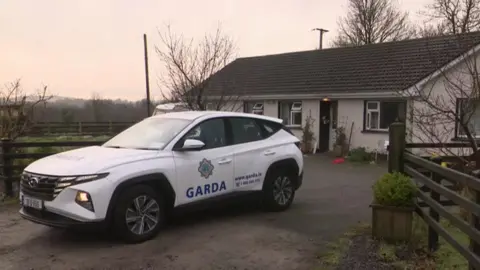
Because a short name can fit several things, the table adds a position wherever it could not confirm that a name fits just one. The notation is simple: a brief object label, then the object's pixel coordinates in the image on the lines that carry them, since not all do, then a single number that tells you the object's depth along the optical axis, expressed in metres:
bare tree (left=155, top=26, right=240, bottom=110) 14.51
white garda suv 5.00
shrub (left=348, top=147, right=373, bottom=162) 15.73
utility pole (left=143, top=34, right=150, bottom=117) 28.42
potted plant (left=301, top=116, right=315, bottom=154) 18.66
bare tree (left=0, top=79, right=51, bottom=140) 12.38
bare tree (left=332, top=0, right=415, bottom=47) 33.53
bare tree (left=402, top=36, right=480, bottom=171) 7.24
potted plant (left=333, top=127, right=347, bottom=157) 17.22
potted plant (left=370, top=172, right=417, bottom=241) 5.11
